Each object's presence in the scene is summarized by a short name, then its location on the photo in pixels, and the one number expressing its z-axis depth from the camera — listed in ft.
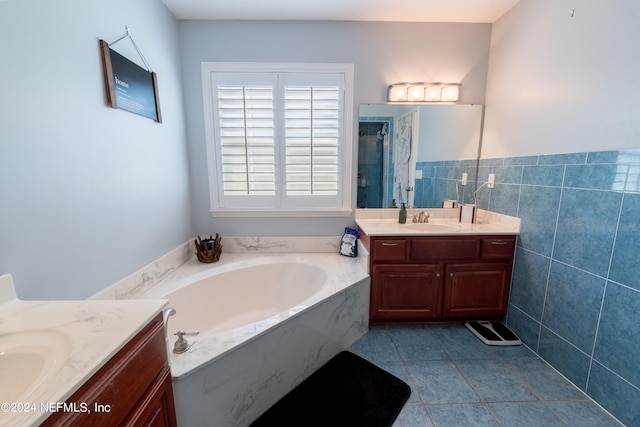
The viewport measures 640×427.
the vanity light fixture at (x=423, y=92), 7.55
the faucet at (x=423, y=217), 7.96
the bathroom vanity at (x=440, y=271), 6.70
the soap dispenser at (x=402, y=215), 7.70
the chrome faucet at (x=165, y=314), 3.23
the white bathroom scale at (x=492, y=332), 6.49
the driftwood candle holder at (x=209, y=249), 7.52
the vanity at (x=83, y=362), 1.89
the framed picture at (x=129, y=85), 4.64
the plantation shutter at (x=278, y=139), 7.54
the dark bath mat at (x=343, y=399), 4.56
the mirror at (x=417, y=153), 7.82
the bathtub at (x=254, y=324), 3.96
